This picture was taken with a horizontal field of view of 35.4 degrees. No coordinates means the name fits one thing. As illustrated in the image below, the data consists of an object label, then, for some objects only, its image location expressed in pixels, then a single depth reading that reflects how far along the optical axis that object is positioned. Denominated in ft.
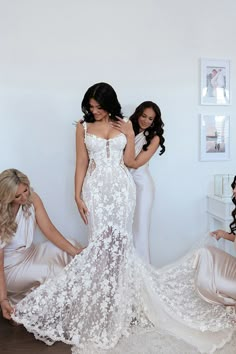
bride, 6.70
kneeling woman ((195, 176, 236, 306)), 7.13
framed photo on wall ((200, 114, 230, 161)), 10.34
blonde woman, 7.32
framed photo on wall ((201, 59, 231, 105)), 10.18
